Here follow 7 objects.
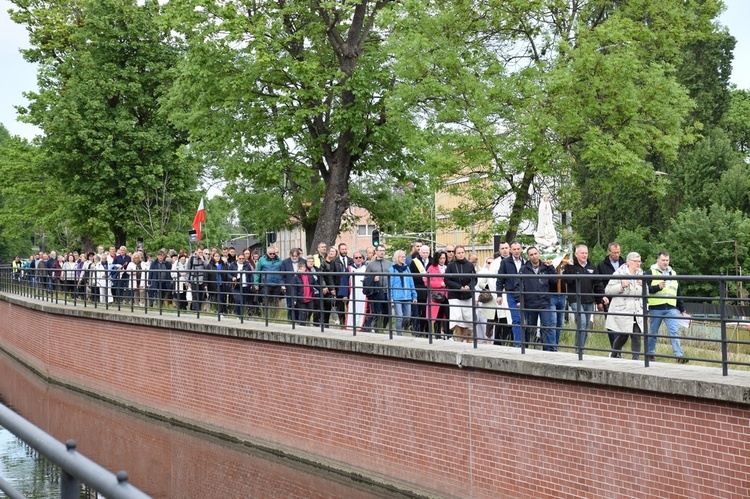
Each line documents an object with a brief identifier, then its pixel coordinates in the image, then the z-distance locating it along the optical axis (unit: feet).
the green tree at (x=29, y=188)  143.43
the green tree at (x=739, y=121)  191.48
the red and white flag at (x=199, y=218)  95.59
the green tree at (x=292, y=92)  85.46
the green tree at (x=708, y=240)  161.27
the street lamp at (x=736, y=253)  146.74
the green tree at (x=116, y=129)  127.24
